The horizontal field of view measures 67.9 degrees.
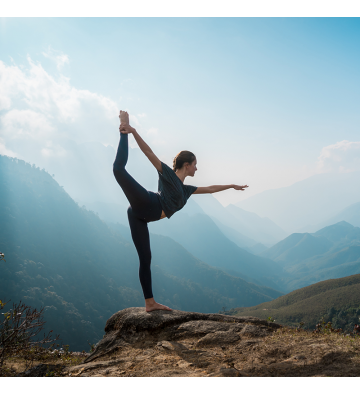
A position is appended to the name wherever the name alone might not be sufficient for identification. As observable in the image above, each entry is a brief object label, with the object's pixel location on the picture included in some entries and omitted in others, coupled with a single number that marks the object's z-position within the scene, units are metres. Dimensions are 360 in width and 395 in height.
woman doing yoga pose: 4.15
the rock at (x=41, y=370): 3.61
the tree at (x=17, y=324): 4.21
